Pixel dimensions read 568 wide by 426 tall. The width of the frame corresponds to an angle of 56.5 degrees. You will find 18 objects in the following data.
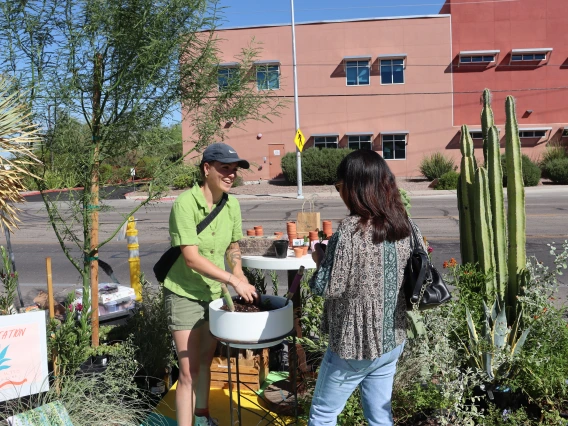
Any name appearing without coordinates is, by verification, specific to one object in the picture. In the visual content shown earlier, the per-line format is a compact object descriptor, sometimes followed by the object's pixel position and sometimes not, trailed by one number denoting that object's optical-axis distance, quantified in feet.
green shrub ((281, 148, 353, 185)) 87.71
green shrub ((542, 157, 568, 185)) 80.28
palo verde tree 11.12
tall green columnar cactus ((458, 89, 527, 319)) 12.48
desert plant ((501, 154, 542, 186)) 77.87
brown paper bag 16.24
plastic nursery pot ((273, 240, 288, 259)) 13.79
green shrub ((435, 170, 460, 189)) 77.16
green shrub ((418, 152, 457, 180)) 86.74
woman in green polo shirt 9.21
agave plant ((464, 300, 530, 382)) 9.92
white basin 8.38
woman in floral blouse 7.32
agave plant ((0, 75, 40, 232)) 10.11
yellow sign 67.83
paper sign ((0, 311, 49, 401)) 9.41
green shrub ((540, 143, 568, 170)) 86.48
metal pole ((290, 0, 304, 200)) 74.52
